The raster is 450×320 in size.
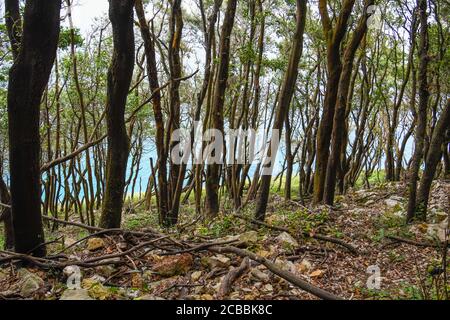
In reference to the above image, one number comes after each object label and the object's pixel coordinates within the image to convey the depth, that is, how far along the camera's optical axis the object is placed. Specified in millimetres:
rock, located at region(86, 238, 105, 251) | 5996
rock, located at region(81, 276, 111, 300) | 4316
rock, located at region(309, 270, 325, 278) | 5219
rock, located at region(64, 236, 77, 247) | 7386
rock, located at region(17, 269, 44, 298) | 4492
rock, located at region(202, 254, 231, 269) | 5230
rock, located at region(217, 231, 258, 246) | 6043
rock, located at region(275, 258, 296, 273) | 5293
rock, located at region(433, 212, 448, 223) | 7252
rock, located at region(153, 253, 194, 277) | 5078
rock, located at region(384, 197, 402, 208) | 8812
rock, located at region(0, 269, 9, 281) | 4956
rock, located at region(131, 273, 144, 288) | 4801
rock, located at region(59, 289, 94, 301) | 4136
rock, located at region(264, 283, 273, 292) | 4625
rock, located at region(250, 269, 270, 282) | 4824
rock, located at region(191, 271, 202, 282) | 4992
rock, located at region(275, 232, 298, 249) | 6148
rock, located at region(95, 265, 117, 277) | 5070
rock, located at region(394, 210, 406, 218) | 7822
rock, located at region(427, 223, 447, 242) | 6359
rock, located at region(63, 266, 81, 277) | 4891
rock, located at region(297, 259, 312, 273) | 5426
